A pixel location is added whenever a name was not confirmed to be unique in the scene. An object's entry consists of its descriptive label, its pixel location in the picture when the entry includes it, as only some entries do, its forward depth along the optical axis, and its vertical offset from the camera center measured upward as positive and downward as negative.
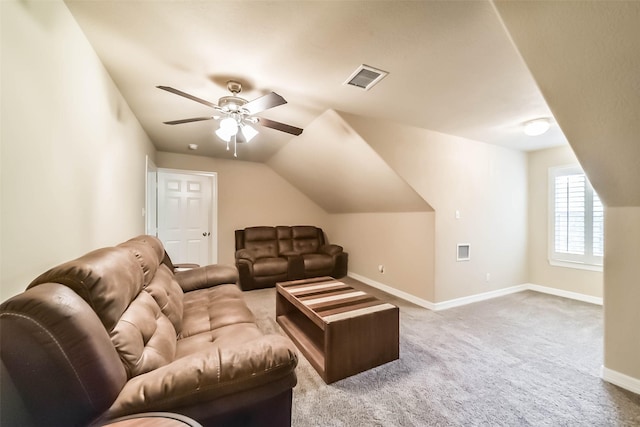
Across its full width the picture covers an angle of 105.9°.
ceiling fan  1.83 +0.85
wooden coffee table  1.78 -0.91
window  3.31 -0.06
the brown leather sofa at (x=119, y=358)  0.73 -0.58
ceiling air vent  1.79 +1.08
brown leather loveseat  4.04 -0.76
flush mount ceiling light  2.55 +0.98
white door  4.25 -0.04
